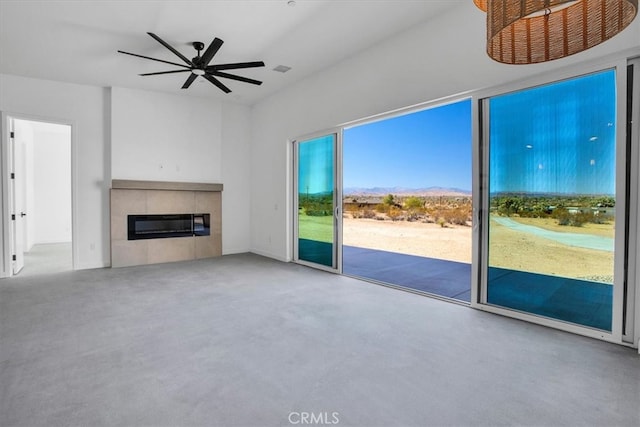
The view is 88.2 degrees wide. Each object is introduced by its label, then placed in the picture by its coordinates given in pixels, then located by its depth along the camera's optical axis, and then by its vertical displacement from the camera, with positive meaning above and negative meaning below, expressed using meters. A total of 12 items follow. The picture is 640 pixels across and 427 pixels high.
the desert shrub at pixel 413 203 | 10.45 +0.19
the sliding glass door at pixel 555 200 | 2.91 +0.09
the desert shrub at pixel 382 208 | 11.20 +0.03
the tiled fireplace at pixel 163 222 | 6.20 -0.27
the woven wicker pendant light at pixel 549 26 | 1.38 +0.88
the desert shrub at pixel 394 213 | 10.94 -0.13
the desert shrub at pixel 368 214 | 11.40 -0.17
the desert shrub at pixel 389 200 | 11.06 +0.31
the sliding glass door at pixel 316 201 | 5.66 +0.14
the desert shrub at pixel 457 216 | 9.21 -0.19
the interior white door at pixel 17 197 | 5.61 +0.19
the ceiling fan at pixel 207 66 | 3.91 +1.87
